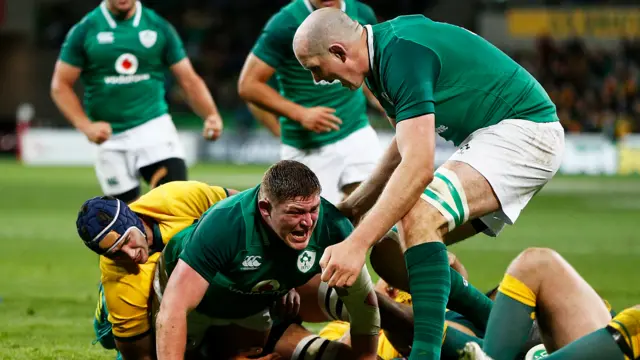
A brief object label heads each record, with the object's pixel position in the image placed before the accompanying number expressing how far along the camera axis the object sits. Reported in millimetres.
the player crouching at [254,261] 8719
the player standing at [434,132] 8070
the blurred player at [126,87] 17422
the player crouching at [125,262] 9961
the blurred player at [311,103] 14797
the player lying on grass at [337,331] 10047
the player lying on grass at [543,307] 8750
